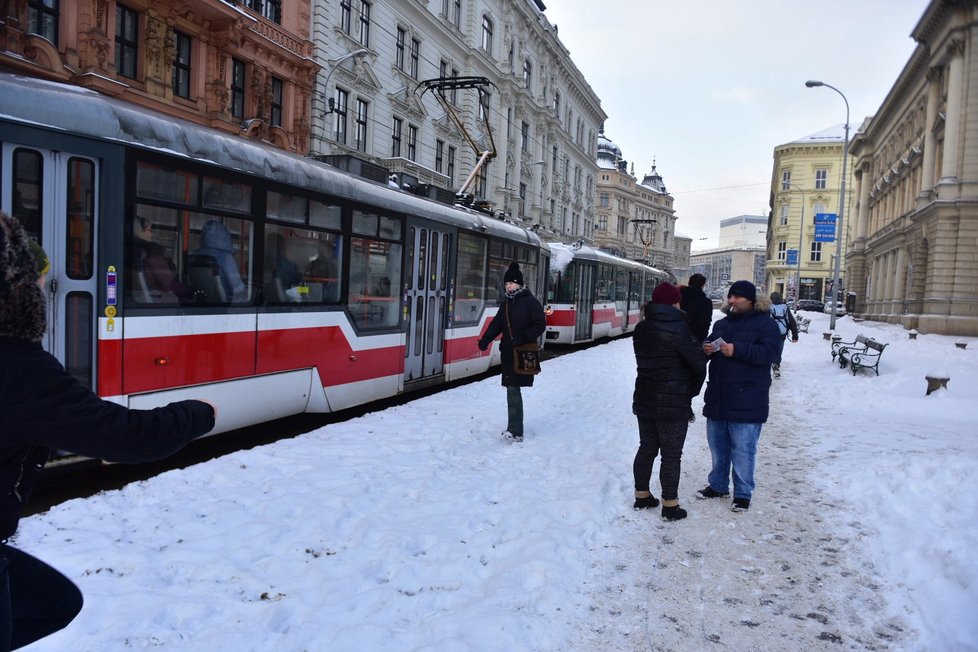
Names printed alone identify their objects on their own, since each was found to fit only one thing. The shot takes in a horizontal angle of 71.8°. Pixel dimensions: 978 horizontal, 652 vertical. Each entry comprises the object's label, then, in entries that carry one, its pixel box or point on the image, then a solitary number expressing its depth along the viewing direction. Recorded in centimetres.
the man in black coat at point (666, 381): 526
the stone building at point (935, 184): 3012
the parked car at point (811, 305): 7044
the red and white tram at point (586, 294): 1972
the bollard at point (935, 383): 1110
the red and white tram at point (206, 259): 512
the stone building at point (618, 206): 9669
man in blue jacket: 540
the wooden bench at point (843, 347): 1526
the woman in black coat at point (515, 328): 774
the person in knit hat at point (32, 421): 173
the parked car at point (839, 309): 5906
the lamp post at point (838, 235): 3177
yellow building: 7756
